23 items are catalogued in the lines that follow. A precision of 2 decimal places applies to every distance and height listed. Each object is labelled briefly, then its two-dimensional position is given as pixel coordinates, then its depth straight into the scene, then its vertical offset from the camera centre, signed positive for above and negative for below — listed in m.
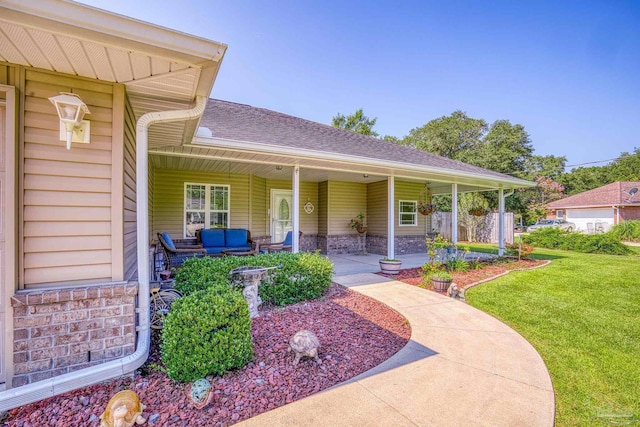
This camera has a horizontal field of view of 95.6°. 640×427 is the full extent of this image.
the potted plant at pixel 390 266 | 7.07 -1.19
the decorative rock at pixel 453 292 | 5.41 -1.39
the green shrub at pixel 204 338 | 2.47 -1.08
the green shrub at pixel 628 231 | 16.78 -0.76
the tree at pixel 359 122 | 28.25 +9.28
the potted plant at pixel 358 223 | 11.03 -0.23
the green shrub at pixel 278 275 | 4.14 -0.91
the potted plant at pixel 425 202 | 11.12 +0.63
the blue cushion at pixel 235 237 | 8.12 -0.58
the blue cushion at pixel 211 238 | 7.89 -0.59
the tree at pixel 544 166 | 26.11 +5.37
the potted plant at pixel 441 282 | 5.78 -1.29
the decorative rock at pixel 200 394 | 2.12 -1.30
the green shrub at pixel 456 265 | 7.82 -1.31
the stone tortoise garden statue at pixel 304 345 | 2.78 -1.24
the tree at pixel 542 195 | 21.49 +2.47
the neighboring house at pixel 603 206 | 20.95 +0.91
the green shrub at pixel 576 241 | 12.78 -1.13
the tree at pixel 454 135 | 28.14 +8.11
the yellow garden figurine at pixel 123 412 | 1.89 -1.30
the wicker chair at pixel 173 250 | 6.10 -0.76
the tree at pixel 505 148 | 24.38 +6.14
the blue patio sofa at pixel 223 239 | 7.86 -0.64
